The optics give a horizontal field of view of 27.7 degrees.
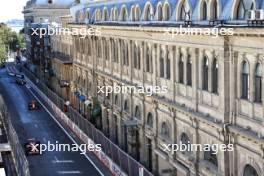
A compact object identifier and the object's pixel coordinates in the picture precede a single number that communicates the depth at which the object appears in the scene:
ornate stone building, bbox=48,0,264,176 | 25.59
